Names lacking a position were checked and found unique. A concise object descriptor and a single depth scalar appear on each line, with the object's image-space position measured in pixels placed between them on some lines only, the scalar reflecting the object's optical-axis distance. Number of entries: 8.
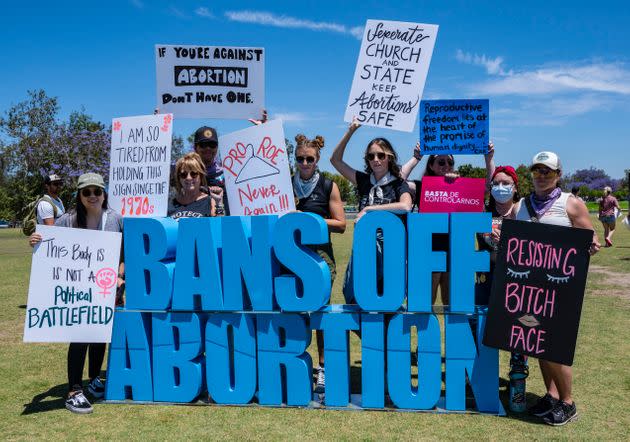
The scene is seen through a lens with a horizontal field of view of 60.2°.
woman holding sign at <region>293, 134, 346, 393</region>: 4.76
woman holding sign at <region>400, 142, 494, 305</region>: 5.11
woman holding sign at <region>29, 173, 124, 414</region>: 4.59
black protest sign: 4.05
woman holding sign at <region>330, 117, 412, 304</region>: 4.69
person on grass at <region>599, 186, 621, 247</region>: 17.64
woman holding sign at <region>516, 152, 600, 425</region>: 4.16
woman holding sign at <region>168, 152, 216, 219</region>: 4.86
